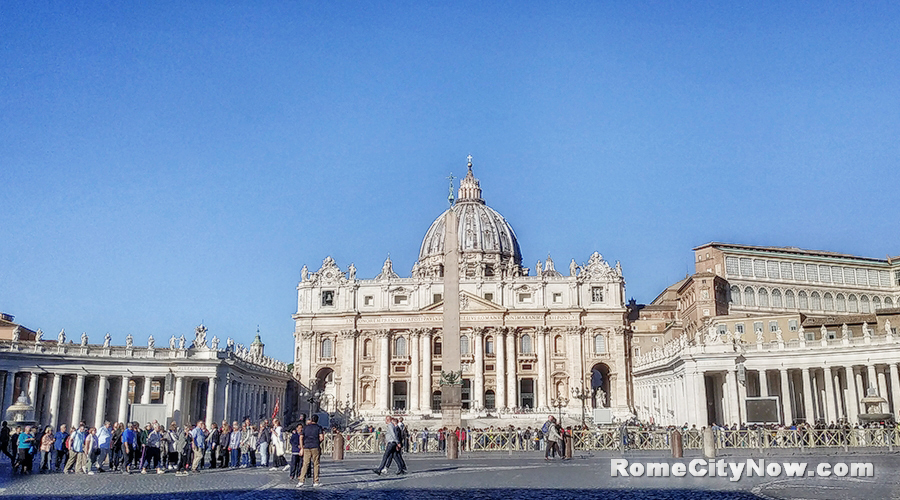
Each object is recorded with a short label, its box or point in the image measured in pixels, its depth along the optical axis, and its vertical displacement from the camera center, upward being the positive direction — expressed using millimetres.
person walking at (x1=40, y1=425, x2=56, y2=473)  23766 -609
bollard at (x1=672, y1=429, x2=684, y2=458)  27659 -755
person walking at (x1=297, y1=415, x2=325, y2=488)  19125 -478
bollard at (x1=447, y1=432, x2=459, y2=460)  29234 -866
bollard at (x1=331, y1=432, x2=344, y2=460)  29812 -823
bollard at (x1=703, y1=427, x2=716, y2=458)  26703 -664
